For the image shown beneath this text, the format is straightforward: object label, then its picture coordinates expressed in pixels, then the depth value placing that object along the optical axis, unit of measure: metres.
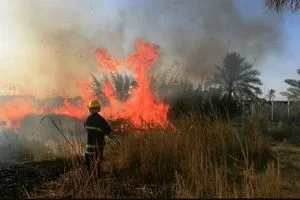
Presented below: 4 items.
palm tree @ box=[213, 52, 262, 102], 34.47
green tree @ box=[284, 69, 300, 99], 44.69
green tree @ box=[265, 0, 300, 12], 14.91
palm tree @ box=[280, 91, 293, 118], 43.88
